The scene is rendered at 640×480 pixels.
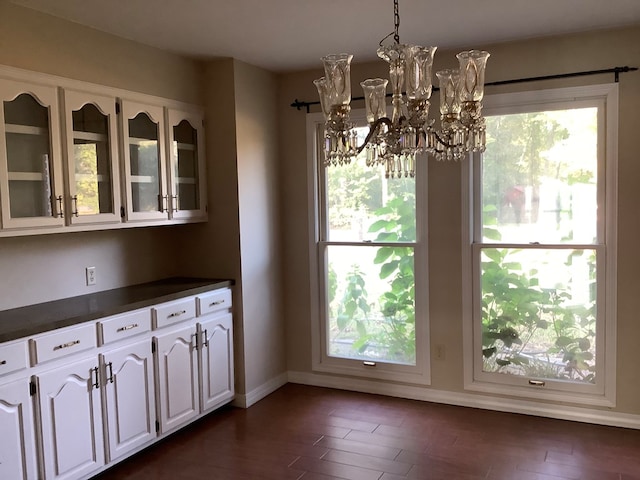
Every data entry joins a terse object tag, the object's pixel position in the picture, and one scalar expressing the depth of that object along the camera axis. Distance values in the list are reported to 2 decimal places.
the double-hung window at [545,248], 3.54
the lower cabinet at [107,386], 2.57
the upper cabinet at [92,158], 2.78
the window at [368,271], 4.11
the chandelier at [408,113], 1.99
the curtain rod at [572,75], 3.37
